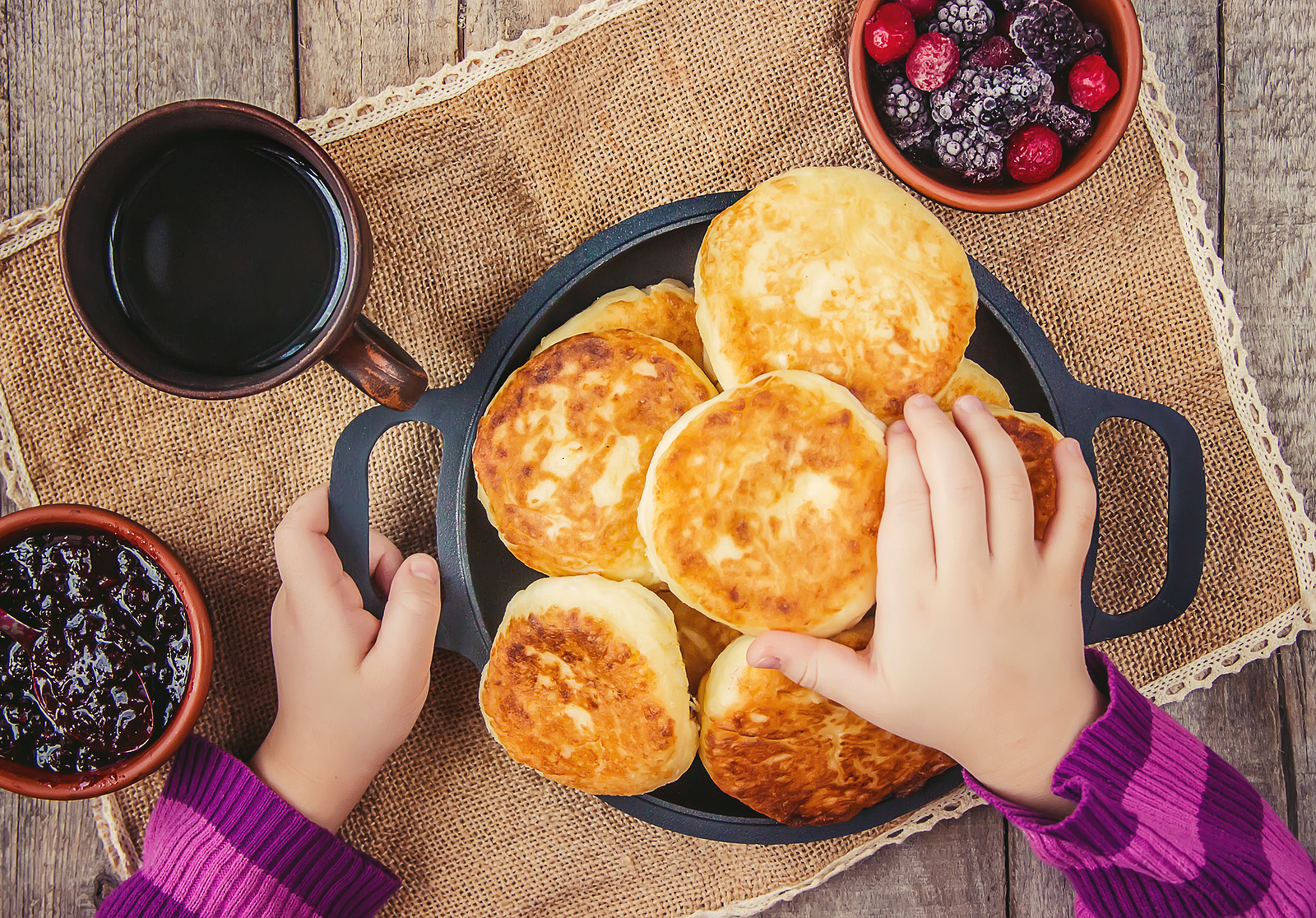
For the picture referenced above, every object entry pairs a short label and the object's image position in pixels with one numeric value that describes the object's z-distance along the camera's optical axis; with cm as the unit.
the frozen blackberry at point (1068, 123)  69
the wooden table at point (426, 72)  75
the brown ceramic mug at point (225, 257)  65
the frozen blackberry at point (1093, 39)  69
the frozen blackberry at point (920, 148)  70
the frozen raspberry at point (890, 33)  69
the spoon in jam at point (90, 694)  69
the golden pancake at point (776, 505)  64
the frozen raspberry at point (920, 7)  69
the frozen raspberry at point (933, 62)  69
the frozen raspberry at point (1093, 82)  69
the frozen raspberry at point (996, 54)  69
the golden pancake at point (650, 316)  68
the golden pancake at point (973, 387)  67
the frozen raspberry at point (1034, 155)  69
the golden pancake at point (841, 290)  64
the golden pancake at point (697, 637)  68
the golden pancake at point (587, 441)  66
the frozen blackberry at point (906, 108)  69
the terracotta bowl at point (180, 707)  69
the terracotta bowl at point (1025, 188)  69
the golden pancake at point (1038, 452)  66
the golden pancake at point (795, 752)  66
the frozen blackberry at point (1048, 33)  69
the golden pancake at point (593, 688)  66
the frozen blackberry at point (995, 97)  68
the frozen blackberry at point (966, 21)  69
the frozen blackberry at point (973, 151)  69
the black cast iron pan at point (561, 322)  68
